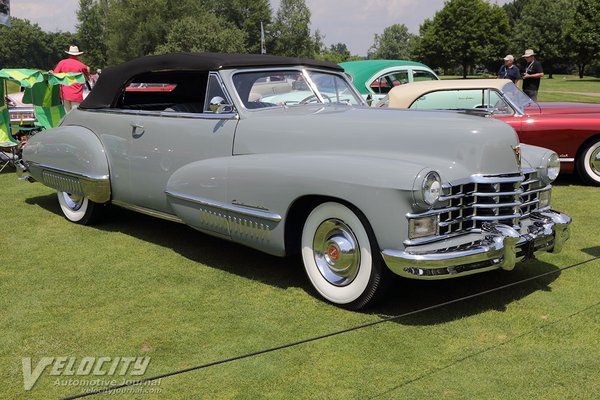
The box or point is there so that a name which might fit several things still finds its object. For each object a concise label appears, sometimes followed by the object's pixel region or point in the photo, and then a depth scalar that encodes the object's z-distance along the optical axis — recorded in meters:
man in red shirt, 9.56
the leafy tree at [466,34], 61.38
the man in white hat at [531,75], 11.16
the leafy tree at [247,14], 80.19
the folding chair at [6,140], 8.52
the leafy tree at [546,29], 57.47
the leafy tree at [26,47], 107.21
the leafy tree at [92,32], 76.31
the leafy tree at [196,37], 56.81
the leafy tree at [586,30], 47.00
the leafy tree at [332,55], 75.69
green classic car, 11.69
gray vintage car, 3.37
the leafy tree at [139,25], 60.69
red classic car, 7.60
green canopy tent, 8.76
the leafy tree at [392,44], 113.80
